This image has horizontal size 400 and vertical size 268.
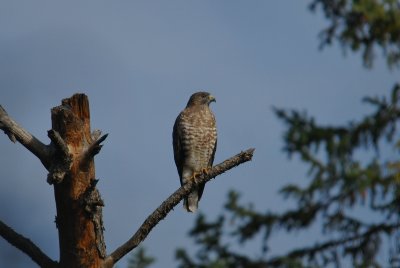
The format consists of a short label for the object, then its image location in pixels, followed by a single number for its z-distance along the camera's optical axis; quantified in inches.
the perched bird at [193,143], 922.7
